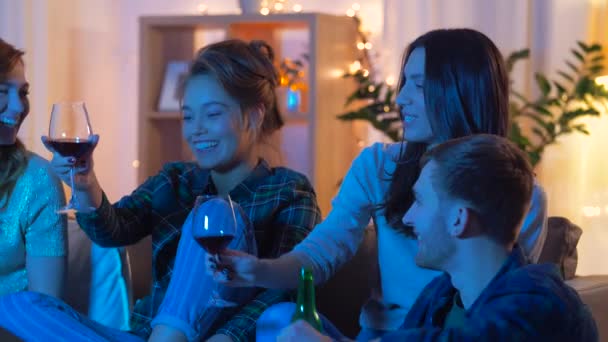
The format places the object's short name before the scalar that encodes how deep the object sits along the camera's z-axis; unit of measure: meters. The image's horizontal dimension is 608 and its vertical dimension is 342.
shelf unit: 4.36
